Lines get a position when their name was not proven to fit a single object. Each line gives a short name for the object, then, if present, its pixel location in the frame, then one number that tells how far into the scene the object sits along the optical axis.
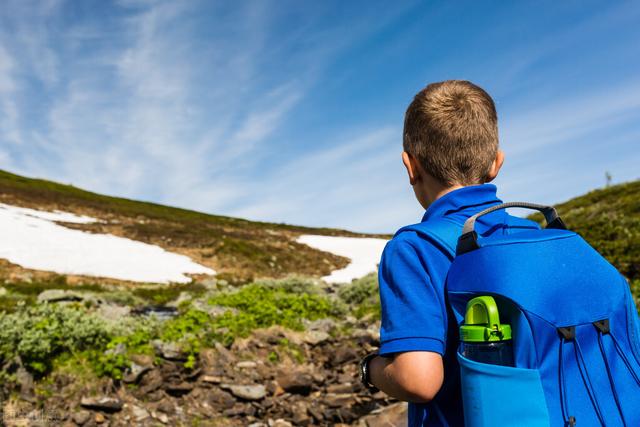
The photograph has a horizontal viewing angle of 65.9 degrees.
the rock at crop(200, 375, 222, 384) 7.69
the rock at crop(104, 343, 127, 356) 7.74
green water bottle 1.58
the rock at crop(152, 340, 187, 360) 7.93
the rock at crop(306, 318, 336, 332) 10.07
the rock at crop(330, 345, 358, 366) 8.97
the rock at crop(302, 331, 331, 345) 9.41
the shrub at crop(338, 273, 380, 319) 12.48
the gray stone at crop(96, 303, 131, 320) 11.35
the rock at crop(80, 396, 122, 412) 6.75
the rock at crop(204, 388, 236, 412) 7.32
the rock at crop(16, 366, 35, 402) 6.82
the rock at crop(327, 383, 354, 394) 7.97
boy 1.72
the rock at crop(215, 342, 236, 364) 8.26
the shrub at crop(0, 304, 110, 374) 7.30
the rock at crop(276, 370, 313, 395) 7.82
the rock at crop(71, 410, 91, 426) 6.50
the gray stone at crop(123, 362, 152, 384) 7.36
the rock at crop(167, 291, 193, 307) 15.30
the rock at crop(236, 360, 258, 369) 8.19
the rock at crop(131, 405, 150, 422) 6.79
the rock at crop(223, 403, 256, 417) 7.16
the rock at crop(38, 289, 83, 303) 15.46
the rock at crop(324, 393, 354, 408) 7.56
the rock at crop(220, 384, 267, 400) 7.43
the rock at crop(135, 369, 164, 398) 7.31
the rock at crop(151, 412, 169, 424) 6.81
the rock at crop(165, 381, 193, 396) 7.41
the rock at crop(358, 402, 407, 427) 6.10
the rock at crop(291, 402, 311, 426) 7.07
